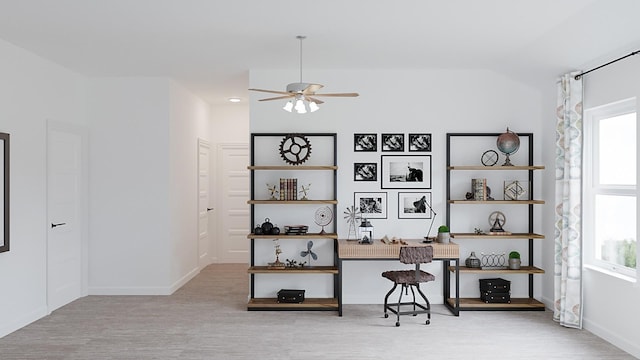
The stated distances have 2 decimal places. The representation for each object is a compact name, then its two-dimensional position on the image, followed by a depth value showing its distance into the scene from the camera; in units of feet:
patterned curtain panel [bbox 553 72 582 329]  15.92
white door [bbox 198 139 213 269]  25.66
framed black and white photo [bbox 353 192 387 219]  19.26
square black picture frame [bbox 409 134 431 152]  19.19
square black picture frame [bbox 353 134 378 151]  19.26
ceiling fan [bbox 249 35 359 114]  13.93
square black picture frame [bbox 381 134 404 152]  19.25
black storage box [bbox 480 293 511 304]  18.30
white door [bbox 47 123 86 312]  17.99
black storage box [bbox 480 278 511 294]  18.35
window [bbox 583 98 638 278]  14.37
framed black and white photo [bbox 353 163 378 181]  19.25
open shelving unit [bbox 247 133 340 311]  18.10
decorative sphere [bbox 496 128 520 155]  17.96
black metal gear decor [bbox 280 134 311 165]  18.90
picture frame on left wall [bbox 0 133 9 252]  15.15
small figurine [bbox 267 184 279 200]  18.65
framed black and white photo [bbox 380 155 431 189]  19.17
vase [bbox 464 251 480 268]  18.52
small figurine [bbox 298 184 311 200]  19.01
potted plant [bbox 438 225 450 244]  17.78
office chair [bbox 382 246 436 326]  16.31
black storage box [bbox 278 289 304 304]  18.16
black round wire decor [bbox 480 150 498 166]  18.97
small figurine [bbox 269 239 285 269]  18.58
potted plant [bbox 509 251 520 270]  18.38
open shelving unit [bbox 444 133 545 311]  18.02
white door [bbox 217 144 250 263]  28.53
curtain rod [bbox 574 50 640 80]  13.17
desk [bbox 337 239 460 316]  17.31
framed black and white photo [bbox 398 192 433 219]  19.19
